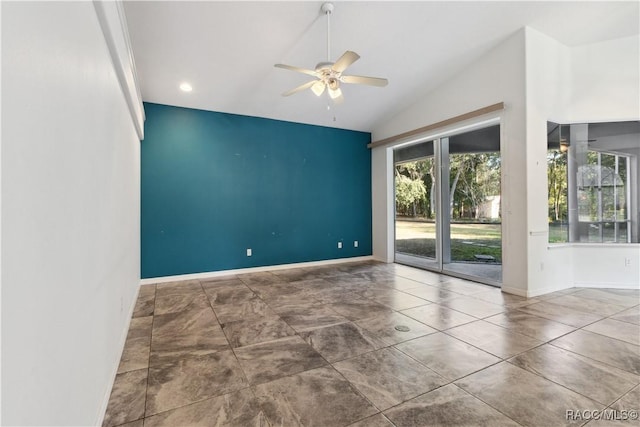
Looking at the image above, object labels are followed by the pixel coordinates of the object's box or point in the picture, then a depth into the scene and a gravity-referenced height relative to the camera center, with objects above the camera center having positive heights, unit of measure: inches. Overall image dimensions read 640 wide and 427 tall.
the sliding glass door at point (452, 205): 191.8 +5.5
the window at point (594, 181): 179.8 +18.8
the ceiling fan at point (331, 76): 117.6 +59.2
